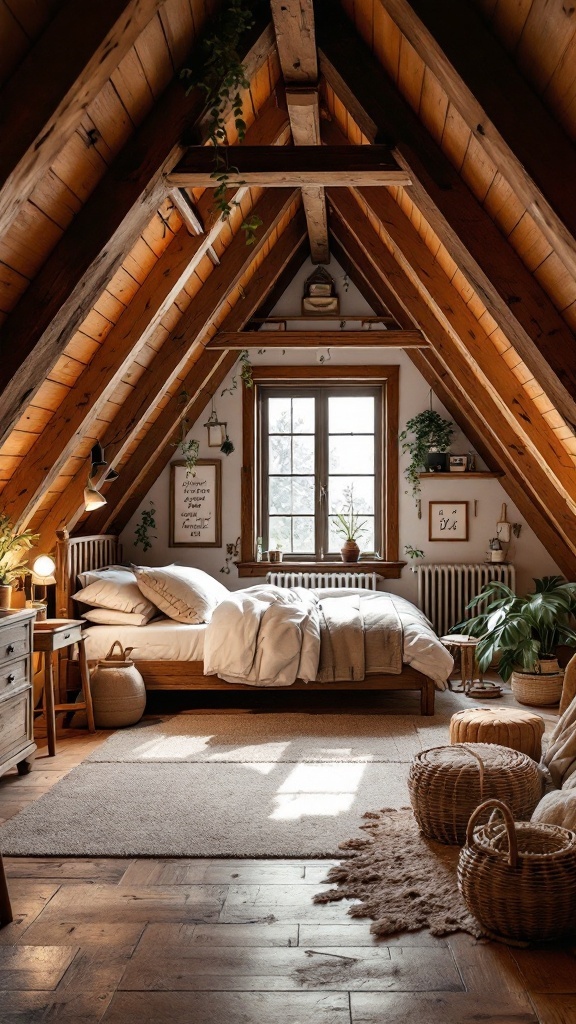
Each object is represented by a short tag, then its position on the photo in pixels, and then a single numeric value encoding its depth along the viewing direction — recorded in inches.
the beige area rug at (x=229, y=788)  124.4
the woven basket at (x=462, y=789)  119.6
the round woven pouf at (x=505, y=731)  143.3
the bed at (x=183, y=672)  197.9
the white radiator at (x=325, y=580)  272.1
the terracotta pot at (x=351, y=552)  274.7
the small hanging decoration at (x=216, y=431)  277.3
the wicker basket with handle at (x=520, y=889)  92.3
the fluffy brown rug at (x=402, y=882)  99.4
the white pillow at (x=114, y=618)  211.0
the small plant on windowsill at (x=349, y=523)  279.6
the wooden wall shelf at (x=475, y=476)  269.0
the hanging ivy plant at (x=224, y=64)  113.2
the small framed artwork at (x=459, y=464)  269.4
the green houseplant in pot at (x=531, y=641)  215.5
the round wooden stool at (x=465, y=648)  226.4
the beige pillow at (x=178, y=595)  215.2
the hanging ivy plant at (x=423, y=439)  270.2
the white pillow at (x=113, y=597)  211.9
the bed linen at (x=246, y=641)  195.5
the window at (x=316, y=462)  282.8
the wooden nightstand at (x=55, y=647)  171.3
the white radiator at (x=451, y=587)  266.8
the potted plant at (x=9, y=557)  163.8
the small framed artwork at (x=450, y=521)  273.4
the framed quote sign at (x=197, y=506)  278.7
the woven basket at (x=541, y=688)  215.0
